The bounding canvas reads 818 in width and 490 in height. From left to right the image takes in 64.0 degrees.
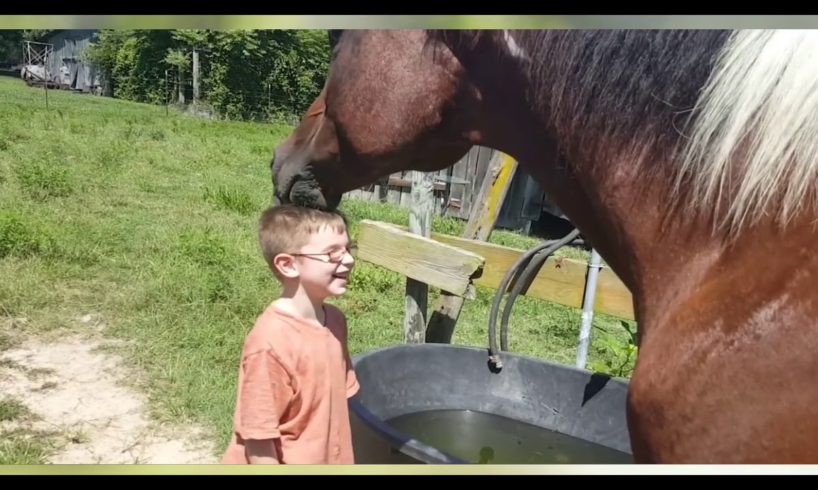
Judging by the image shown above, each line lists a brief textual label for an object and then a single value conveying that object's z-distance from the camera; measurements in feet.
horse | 2.63
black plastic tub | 5.61
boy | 3.27
